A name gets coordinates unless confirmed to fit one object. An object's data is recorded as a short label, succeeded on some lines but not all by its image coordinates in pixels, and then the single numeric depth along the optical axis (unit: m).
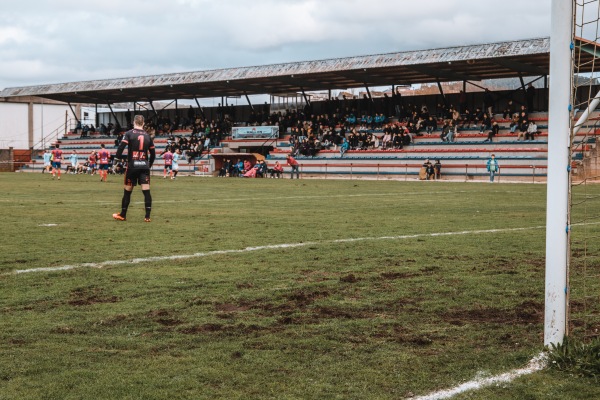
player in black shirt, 13.84
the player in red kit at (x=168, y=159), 42.40
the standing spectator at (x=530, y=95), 43.28
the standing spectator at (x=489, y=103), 44.71
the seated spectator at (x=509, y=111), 44.34
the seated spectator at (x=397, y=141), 45.25
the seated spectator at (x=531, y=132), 40.97
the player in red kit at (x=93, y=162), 50.16
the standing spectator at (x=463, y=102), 47.59
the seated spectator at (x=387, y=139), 46.09
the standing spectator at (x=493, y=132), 42.25
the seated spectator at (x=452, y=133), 43.94
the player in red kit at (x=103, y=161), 36.32
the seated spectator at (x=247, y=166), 47.56
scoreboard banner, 52.94
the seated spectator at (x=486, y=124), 44.03
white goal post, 4.35
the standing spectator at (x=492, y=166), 37.74
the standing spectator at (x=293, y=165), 45.09
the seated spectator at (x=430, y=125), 46.09
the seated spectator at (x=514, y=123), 42.47
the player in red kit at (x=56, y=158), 40.90
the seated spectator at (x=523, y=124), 41.28
